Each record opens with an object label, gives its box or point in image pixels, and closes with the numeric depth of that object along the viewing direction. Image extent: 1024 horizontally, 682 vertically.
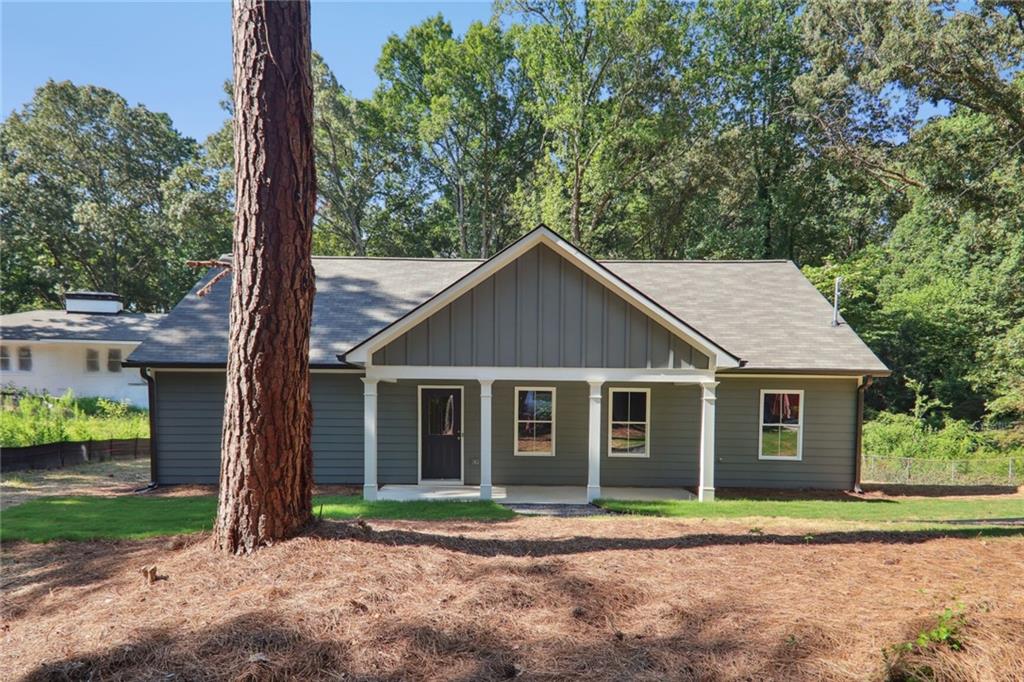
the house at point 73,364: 22.97
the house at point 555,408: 9.29
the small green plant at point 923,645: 2.66
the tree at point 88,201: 28.83
